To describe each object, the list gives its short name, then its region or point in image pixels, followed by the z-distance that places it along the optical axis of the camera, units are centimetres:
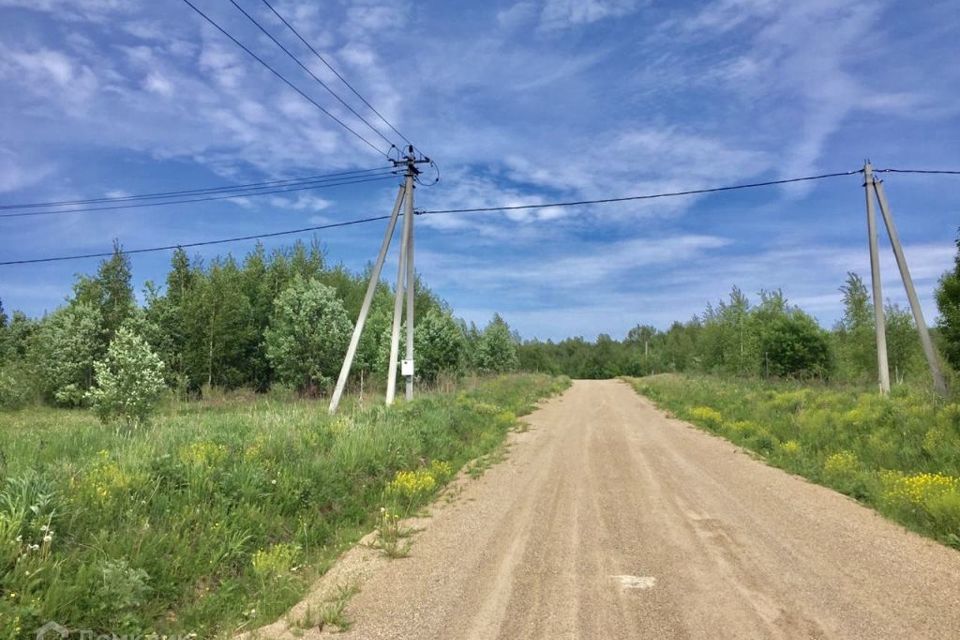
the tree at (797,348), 3195
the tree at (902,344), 3163
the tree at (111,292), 3722
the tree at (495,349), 5244
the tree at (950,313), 2627
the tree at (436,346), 3250
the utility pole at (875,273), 1574
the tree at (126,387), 1783
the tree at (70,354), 3372
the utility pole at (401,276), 1606
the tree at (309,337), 3122
